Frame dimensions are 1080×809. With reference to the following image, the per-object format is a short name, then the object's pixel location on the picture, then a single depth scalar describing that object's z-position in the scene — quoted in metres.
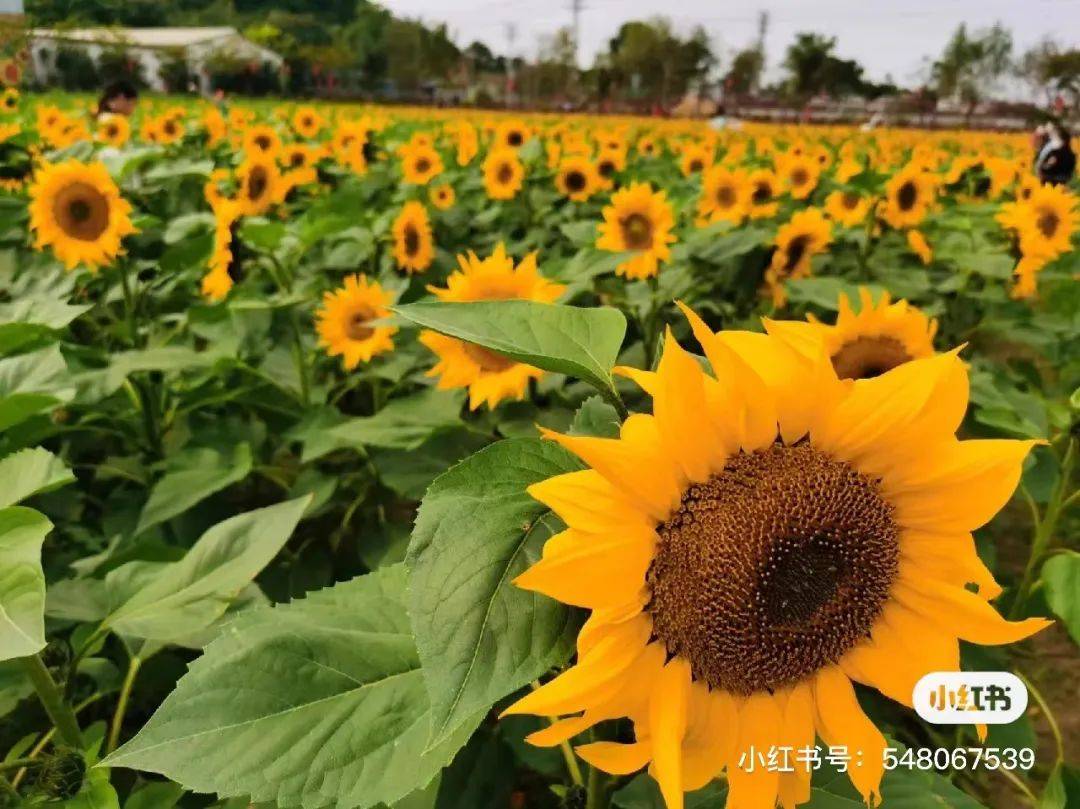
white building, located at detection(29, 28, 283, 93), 35.78
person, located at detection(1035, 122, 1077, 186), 7.48
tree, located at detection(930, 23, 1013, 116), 43.19
